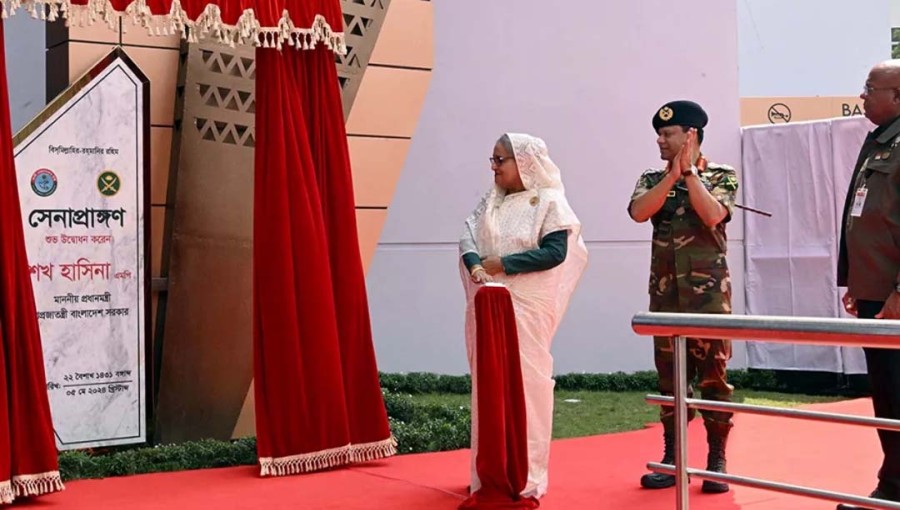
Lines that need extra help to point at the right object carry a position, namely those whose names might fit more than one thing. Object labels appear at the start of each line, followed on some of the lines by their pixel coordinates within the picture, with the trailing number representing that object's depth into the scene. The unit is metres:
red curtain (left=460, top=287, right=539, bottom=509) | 4.40
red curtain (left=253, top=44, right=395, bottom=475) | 5.35
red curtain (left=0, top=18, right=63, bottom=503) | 4.58
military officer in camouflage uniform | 4.62
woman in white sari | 4.60
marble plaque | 5.69
